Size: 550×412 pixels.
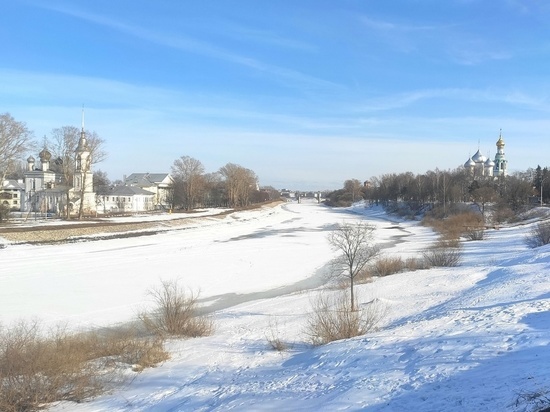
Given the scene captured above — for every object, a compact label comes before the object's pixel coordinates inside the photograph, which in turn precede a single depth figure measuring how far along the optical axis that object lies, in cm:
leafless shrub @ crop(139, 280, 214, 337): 1501
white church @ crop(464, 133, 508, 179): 10369
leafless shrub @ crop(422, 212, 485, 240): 4376
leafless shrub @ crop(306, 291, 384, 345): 1304
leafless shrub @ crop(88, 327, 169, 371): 1240
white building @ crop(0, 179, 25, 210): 8387
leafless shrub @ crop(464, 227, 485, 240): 4362
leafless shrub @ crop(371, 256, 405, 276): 2685
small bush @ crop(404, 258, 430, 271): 2769
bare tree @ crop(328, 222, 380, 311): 1973
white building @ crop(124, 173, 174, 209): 10638
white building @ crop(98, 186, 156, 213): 9025
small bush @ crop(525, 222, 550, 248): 3398
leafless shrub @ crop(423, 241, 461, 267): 2833
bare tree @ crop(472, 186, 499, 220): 6425
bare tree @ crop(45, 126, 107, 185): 5881
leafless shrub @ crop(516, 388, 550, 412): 595
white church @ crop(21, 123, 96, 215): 6072
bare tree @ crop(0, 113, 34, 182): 4944
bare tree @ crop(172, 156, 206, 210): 9550
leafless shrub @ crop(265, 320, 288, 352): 1302
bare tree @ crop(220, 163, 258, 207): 10925
